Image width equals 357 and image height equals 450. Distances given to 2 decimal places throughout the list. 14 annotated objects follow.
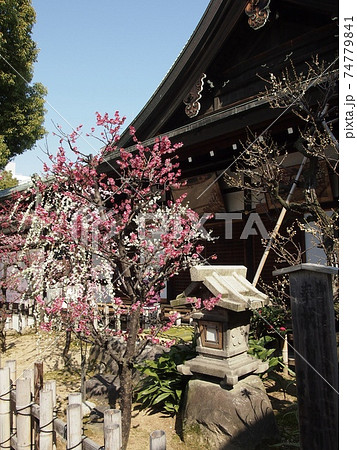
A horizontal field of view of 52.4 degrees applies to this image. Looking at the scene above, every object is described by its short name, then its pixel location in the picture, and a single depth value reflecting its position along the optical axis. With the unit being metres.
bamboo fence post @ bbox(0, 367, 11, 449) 4.07
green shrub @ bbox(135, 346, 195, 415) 5.26
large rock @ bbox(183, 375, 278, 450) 4.22
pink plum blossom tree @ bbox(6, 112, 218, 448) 4.48
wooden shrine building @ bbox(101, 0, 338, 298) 7.34
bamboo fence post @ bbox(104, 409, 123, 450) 2.70
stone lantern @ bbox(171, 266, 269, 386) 4.57
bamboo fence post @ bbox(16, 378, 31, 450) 3.77
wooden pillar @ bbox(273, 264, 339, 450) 2.21
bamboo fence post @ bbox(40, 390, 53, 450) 3.44
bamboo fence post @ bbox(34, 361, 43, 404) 4.21
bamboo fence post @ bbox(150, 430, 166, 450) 2.37
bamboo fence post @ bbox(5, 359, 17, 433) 4.23
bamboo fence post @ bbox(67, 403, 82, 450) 3.03
